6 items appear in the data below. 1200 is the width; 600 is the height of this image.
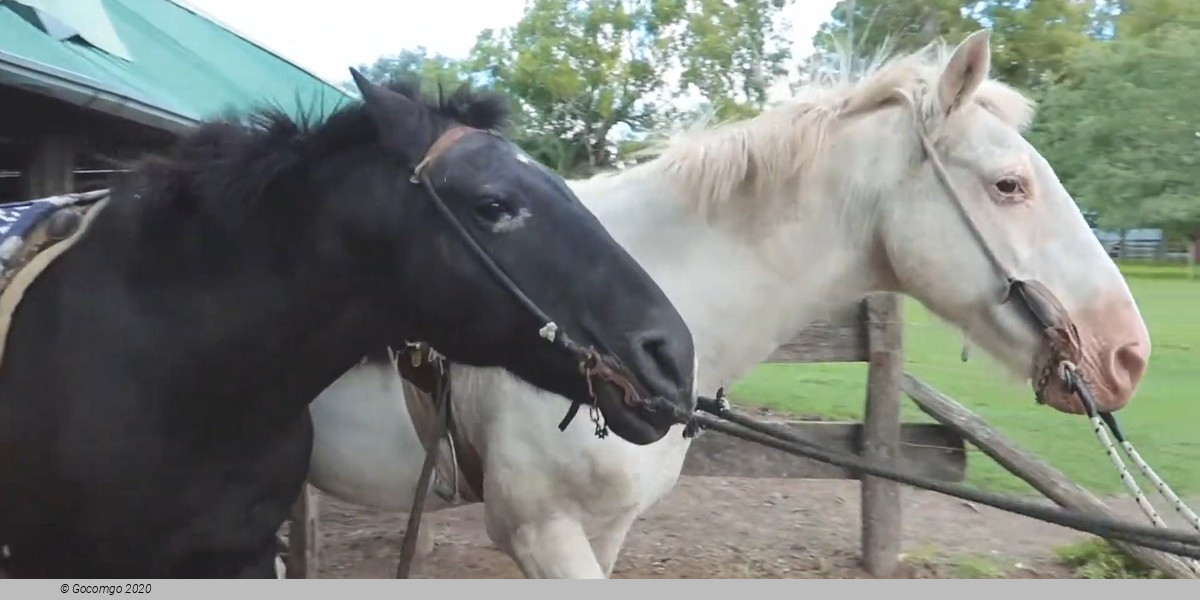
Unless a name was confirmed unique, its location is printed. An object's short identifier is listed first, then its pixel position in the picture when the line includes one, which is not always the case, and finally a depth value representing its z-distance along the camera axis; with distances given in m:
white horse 2.36
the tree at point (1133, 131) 24.34
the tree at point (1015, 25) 28.95
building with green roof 3.71
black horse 1.77
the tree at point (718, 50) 13.46
